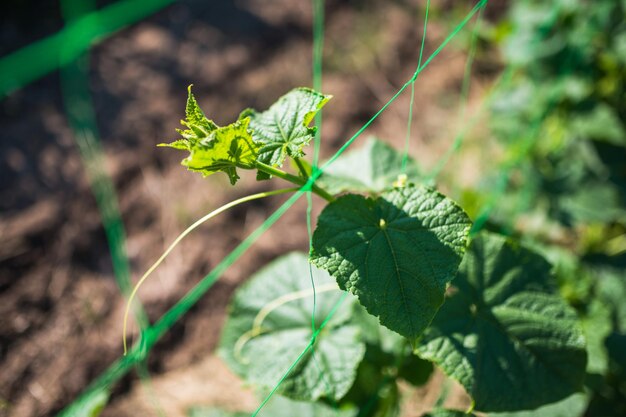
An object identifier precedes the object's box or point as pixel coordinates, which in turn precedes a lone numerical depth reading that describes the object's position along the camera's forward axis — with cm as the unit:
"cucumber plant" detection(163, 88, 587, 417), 48
